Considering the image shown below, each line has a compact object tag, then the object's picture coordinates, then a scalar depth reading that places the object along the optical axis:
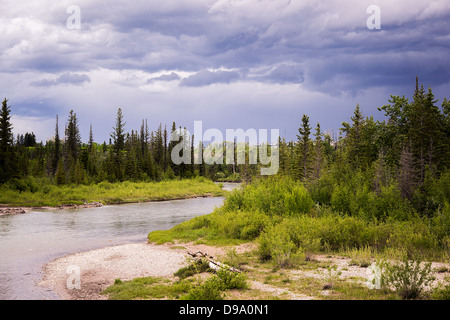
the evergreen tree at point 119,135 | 85.19
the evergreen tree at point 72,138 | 87.62
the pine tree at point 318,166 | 33.38
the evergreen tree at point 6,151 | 50.44
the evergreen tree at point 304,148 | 51.30
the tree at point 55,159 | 82.24
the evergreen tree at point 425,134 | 30.02
